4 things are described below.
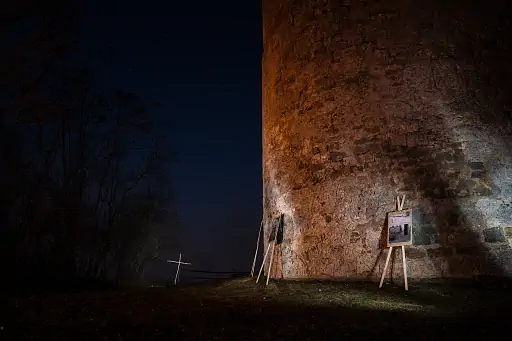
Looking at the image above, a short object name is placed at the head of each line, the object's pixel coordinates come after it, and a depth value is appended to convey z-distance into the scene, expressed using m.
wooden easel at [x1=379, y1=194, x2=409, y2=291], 5.55
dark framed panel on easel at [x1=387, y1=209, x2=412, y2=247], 5.77
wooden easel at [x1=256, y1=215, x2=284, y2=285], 7.36
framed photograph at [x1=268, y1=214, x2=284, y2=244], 7.49
